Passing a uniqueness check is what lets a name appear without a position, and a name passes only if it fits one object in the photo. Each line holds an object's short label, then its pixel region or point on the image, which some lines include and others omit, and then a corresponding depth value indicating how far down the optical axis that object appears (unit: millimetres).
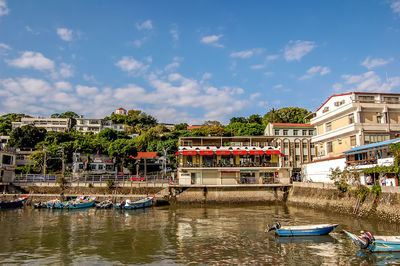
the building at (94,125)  124625
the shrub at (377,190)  28148
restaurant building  47438
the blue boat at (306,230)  22953
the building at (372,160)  30861
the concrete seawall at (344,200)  26505
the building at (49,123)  118188
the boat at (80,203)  42875
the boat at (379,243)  18578
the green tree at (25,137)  90062
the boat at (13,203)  44031
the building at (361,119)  41562
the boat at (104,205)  42406
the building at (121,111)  166125
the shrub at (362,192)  29766
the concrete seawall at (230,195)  45500
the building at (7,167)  51781
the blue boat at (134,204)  41062
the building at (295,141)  69250
